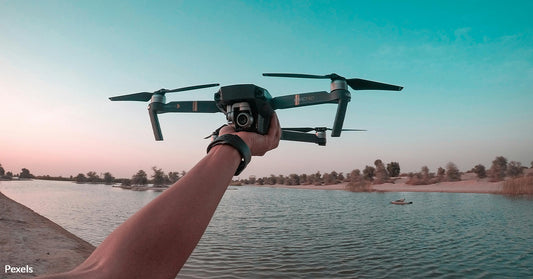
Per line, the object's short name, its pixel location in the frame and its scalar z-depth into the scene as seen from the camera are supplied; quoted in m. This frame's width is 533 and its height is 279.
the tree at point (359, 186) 90.83
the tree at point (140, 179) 139.12
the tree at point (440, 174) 95.51
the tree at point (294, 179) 192.12
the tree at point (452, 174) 92.92
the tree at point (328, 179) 154.25
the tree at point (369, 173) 124.62
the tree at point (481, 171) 90.94
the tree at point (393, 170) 126.53
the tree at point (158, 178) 138.12
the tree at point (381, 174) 115.19
